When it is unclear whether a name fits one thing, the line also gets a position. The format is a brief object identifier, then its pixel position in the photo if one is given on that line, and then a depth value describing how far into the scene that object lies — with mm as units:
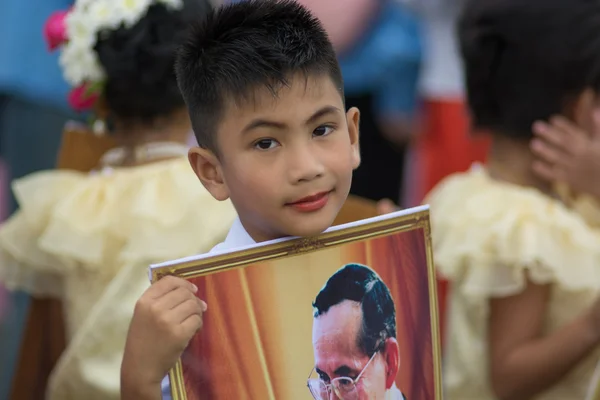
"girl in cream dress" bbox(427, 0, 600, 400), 4566
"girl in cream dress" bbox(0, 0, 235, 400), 4746
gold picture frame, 2805
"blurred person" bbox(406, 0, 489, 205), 7375
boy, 2814
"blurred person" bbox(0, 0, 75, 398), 6918
